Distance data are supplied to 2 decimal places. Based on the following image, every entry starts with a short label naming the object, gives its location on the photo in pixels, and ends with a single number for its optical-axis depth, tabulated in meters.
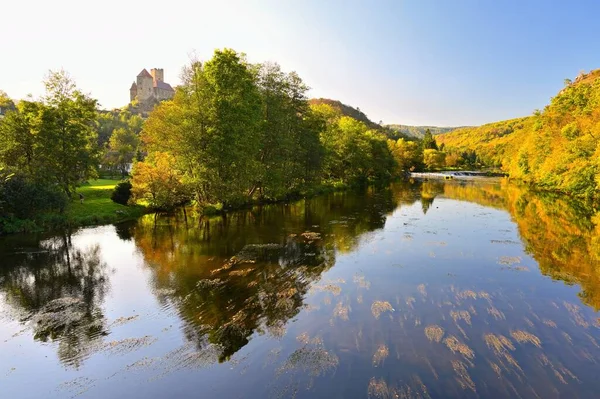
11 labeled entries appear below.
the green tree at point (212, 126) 34.72
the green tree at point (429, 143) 162.19
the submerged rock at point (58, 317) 12.59
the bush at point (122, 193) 36.94
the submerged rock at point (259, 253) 21.14
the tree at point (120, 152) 69.50
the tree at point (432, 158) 147.12
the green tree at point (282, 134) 45.06
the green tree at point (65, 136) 31.06
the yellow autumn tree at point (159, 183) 35.03
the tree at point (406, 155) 118.94
